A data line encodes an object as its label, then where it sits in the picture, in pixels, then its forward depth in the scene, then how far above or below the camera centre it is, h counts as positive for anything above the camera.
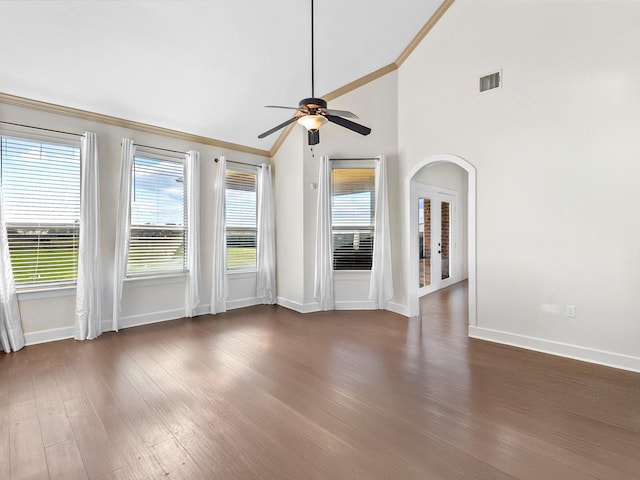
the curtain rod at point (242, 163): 5.21 +1.39
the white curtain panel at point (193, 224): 4.82 +0.24
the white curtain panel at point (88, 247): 3.87 -0.11
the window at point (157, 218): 4.46 +0.32
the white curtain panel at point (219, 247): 5.07 -0.14
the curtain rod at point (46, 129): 3.56 +1.36
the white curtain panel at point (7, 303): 3.41 -0.73
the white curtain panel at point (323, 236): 5.05 +0.04
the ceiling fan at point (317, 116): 2.77 +1.17
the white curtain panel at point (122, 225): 4.15 +0.19
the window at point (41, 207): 3.57 +0.39
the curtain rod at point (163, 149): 4.43 +1.39
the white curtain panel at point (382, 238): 4.92 +0.01
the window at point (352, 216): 5.17 +0.39
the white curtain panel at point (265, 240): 5.62 -0.03
